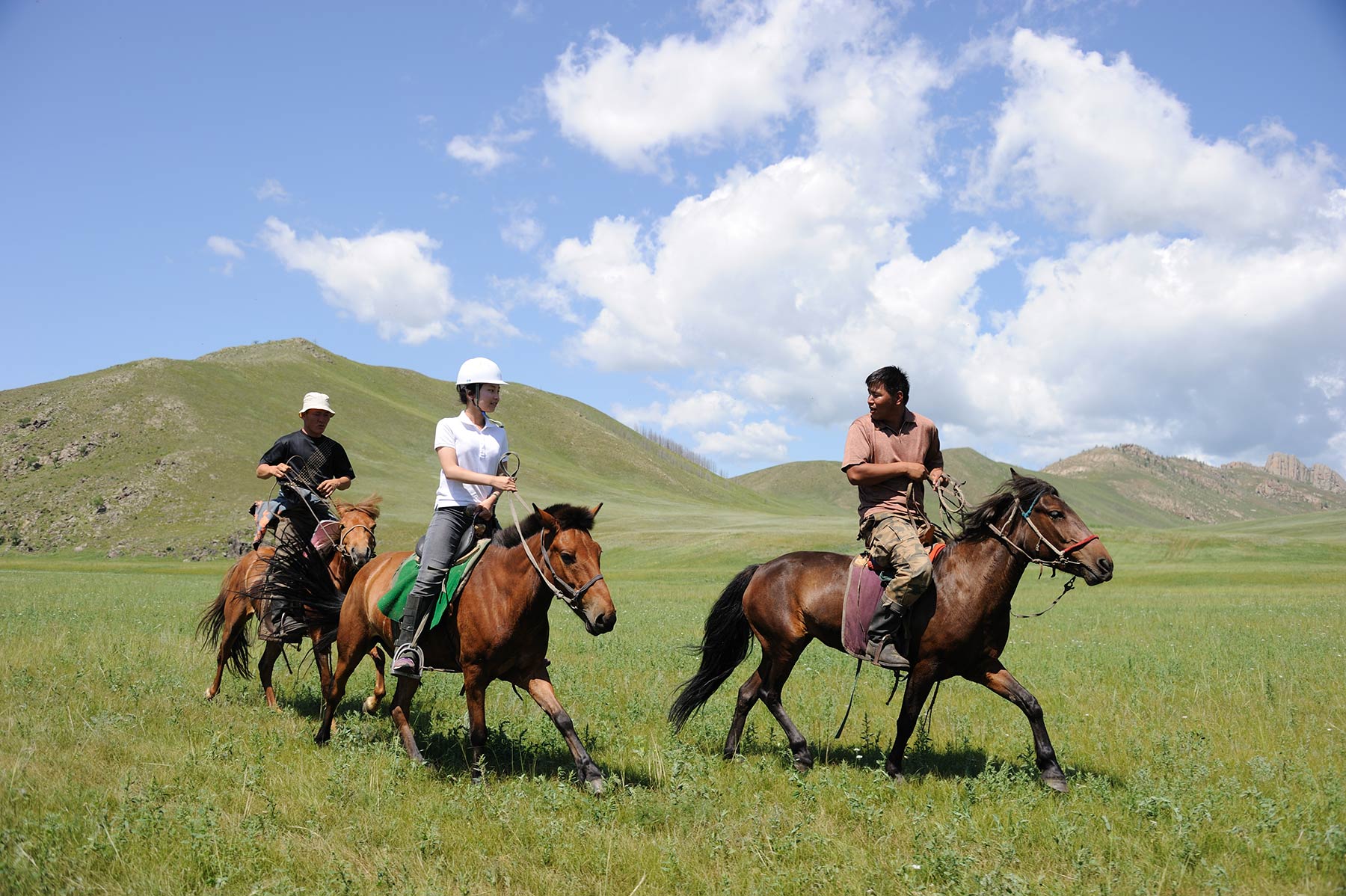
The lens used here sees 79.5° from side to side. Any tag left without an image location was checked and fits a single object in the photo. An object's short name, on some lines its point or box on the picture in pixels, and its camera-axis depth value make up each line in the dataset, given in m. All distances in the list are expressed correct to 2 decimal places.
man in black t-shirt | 9.55
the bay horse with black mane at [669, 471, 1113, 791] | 7.01
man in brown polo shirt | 7.20
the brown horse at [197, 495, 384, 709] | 9.49
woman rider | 7.16
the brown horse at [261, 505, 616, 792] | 6.54
